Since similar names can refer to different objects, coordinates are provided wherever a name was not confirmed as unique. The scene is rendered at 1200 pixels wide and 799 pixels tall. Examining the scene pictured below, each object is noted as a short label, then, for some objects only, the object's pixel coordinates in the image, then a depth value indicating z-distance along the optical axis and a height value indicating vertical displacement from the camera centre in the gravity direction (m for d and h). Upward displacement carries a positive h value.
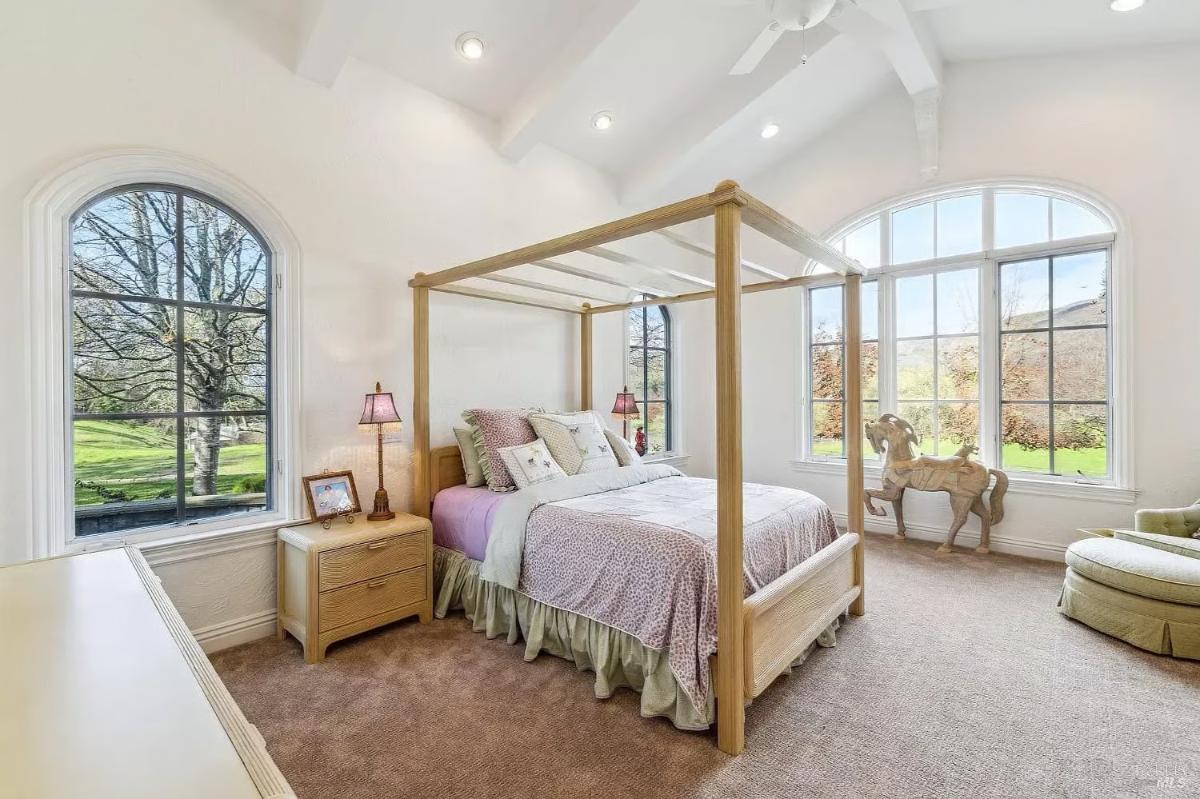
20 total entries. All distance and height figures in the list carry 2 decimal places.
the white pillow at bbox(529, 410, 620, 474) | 3.22 -0.27
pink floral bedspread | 1.92 -0.66
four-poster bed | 1.84 -0.31
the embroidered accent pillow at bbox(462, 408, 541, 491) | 3.03 -0.22
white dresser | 0.69 -0.50
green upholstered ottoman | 2.35 -0.93
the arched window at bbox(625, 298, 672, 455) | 4.93 +0.26
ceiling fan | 2.26 +1.69
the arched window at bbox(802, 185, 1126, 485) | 3.72 +0.54
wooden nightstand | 2.41 -0.87
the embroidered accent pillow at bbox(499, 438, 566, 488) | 2.96 -0.38
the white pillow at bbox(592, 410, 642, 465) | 3.53 -0.36
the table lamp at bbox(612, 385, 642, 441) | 4.34 -0.07
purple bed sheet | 2.82 -0.66
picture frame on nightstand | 2.74 -0.51
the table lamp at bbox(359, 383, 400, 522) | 2.77 -0.09
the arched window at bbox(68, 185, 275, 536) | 2.29 +0.18
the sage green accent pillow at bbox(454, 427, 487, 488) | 3.19 -0.37
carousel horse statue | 3.81 -0.59
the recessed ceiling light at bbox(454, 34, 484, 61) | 3.05 +2.07
